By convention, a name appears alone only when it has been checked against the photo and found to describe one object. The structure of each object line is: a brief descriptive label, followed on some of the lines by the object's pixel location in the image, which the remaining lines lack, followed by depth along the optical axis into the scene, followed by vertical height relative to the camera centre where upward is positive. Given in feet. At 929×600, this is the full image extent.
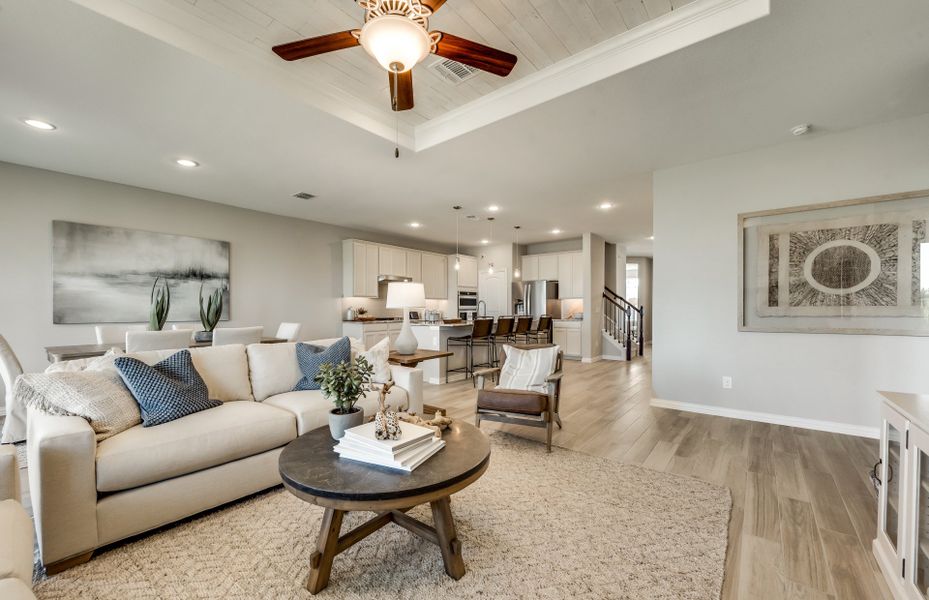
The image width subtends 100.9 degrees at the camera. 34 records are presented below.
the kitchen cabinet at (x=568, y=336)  26.32 -2.82
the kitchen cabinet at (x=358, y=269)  22.96 +1.61
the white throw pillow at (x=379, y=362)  10.44 -1.83
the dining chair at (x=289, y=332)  16.10 -1.54
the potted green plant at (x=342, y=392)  6.07 -1.55
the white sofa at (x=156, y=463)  5.36 -2.72
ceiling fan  5.50 +4.00
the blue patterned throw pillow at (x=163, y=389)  7.14 -1.81
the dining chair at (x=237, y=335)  12.19 -1.31
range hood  24.47 +1.15
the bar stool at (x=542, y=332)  24.27 -2.43
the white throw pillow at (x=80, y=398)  6.35 -1.73
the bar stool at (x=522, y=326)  22.26 -1.78
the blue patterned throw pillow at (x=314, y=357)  9.78 -1.61
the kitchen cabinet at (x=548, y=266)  28.22 +2.20
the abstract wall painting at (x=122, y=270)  14.07 +1.04
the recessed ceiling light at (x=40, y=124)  10.15 +4.62
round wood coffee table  4.53 -2.34
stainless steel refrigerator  27.86 -0.19
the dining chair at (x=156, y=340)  10.53 -1.26
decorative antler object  5.48 -1.89
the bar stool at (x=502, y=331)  20.88 -1.96
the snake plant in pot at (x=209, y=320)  13.39 -0.93
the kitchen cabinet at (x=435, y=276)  27.84 +1.50
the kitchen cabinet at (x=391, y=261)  24.58 +2.28
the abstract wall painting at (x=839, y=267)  10.15 +0.81
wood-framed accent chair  9.73 -2.86
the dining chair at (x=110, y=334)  13.21 -1.34
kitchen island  18.61 -2.23
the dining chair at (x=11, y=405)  9.37 -2.69
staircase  26.78 -2.42
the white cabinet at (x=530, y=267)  29.27 +2.18
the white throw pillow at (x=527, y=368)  11.52 -2.23
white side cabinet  4.39 -2.54
